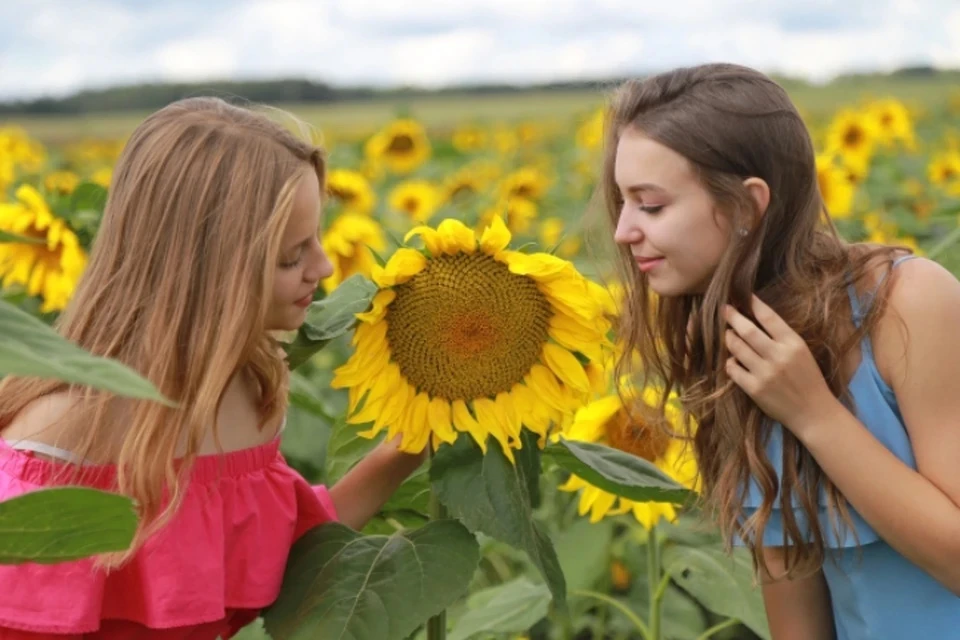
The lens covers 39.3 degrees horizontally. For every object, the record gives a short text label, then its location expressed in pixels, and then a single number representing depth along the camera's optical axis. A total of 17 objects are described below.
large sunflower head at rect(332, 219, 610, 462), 1.58
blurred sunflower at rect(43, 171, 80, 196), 2.62
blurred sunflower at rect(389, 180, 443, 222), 5.43
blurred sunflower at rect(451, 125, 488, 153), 10.09
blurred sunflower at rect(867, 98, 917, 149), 5.98
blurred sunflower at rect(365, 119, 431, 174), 6.80
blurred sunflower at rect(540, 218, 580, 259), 5.39
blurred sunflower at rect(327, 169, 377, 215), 4.23
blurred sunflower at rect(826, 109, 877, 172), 5.56
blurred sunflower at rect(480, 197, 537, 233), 5.27
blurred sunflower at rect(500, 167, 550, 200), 5.78
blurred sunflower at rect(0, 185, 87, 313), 2.46
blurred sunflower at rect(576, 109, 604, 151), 6.53
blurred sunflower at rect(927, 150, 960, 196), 5.50
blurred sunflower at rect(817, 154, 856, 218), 3.92
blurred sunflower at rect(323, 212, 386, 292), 3.24
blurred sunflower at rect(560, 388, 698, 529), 2.20
